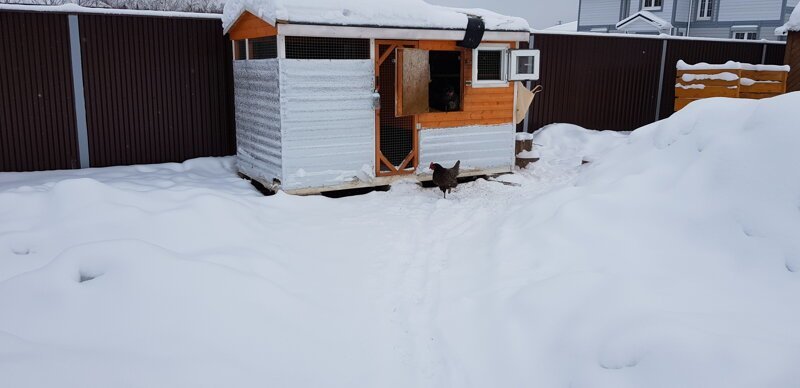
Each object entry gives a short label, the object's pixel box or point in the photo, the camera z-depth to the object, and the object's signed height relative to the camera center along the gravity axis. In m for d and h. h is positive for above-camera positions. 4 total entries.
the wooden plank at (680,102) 13.01 -0.69
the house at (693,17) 26.55 +2.30
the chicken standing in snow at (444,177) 8.49 -1.49
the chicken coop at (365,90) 7.86 -0.37
